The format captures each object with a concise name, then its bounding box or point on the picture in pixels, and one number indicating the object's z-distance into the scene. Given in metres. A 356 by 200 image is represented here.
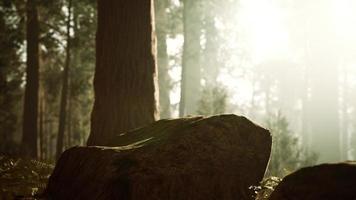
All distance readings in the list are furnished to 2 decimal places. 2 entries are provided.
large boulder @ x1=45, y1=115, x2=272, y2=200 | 4.57
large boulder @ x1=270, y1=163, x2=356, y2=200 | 3.88
